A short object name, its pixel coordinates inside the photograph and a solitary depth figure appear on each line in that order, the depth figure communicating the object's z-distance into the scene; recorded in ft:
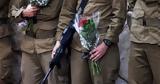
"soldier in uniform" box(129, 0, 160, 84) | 23.82
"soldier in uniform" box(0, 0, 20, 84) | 33.10
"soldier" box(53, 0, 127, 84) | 25.49
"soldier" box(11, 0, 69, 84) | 28.97
